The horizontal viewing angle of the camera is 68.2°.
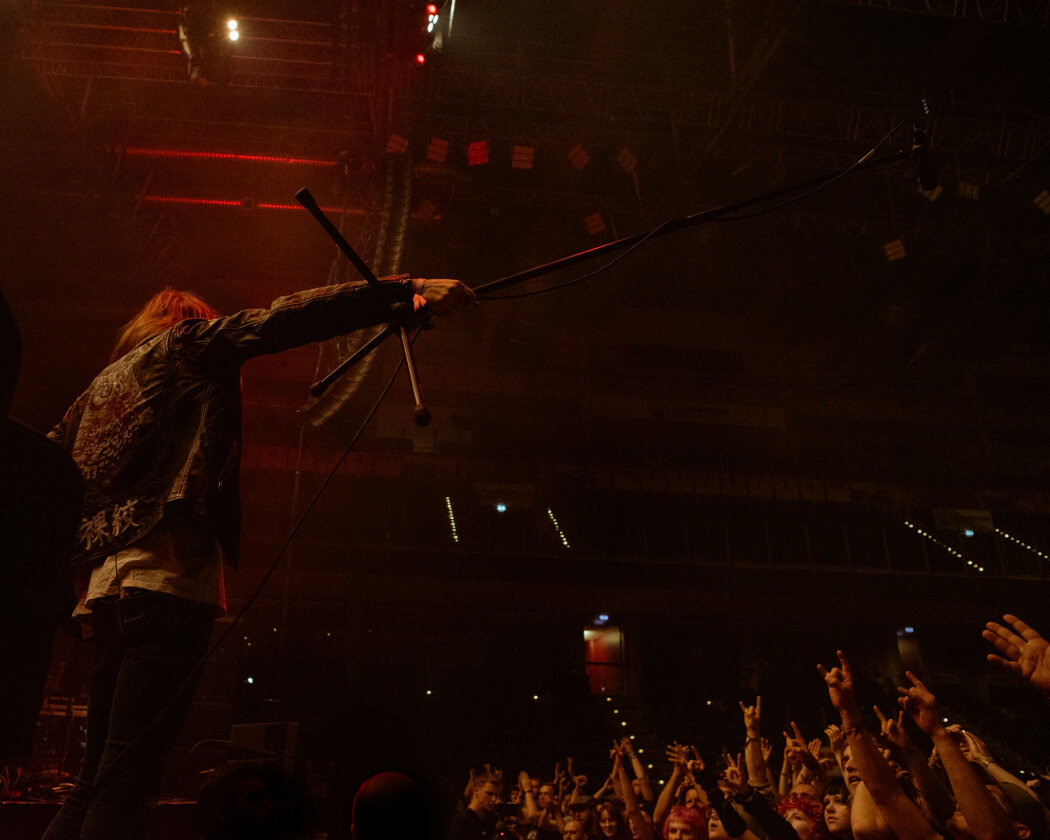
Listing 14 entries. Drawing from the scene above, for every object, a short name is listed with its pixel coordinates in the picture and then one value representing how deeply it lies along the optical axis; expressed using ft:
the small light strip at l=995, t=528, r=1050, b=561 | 42.50
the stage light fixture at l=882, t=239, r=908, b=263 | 24.29
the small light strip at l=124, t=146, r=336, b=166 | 22.71
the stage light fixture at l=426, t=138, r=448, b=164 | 21.44
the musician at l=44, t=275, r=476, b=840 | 3.91
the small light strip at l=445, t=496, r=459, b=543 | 39.32
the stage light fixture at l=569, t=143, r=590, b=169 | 21.89
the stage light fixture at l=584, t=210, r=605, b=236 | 24.94
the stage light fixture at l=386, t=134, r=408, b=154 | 20.80
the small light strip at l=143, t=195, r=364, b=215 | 24.74
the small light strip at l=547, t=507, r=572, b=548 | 40.29
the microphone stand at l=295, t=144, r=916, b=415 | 4.80
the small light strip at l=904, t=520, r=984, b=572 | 42.66
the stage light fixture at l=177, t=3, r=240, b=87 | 17.10
